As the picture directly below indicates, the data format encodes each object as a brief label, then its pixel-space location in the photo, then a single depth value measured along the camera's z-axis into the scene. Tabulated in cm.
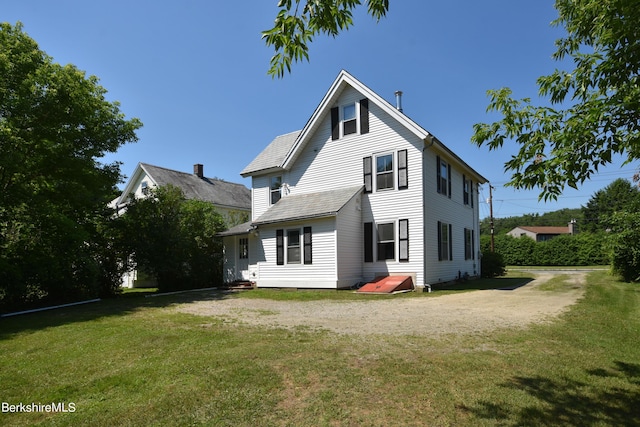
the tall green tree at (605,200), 7369
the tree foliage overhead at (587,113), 333
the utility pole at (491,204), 3672
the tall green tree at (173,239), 1838
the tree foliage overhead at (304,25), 332
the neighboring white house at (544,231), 8550
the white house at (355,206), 1625
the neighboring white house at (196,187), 2938
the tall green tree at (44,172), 1280
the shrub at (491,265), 2566
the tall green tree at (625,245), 1661
